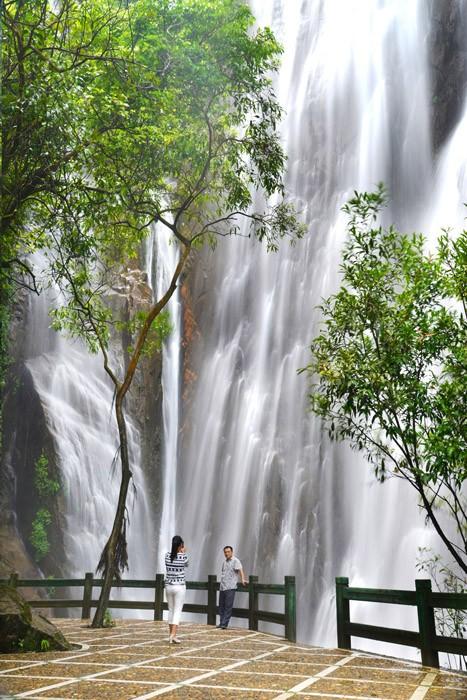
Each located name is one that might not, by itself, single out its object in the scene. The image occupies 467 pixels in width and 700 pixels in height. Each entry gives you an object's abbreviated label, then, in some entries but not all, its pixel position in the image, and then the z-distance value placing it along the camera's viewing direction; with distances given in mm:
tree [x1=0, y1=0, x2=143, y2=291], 8777
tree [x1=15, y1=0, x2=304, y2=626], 13273
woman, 11781
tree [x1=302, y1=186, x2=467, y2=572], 8836
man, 13668
